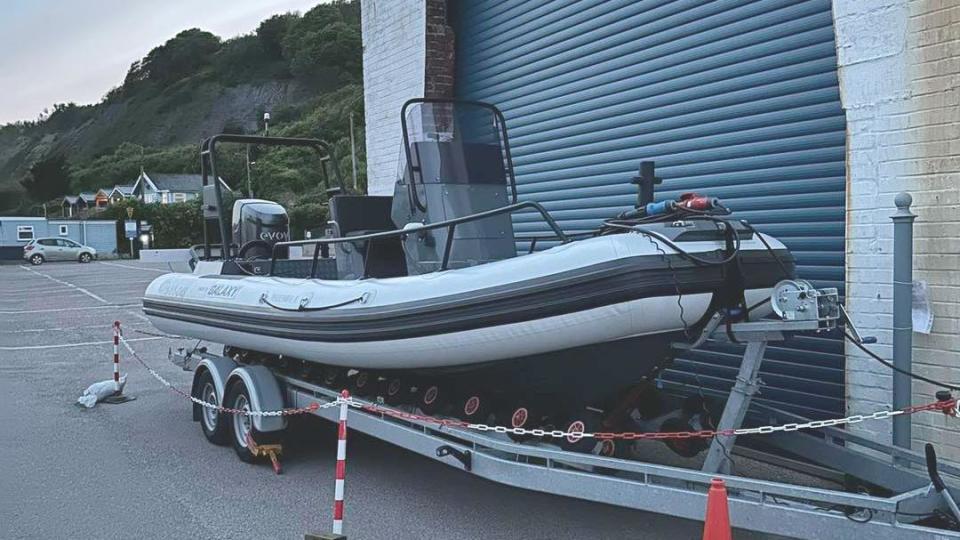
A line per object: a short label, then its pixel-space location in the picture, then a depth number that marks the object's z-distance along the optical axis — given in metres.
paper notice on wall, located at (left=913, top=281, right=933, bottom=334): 4.49
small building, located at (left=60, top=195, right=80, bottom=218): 74.95
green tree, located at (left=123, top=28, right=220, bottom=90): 126.88
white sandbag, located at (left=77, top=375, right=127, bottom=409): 8.19
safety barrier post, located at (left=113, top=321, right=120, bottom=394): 8.50
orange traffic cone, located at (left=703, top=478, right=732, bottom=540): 3.04
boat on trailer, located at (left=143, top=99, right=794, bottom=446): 3.83
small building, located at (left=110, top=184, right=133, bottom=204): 75.48
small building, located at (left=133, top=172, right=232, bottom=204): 74.44
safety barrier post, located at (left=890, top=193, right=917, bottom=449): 4.36
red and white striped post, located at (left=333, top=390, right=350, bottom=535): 4.09
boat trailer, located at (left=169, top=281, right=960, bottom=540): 3.17
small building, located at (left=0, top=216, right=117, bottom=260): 51.62
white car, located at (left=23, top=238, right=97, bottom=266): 42.50
